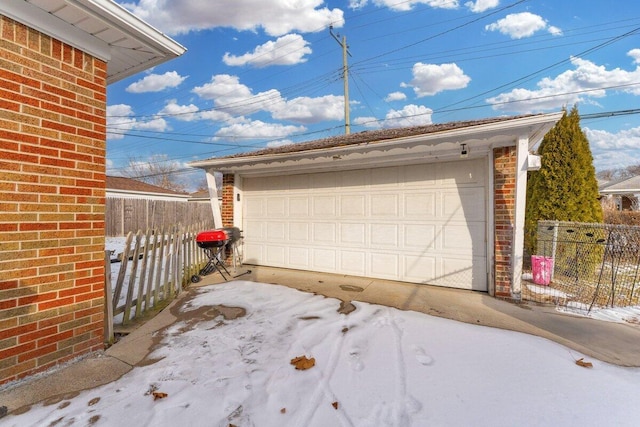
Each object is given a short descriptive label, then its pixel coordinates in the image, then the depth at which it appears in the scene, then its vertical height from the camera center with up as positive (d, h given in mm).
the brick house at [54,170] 2260 +327
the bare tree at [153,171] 34312 +4548
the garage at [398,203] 4676 +166
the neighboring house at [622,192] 18094 +1248
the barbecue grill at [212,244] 5863 -655
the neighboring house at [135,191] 18578 +1321
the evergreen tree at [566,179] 6707 +763
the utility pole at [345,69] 15985 +7699
